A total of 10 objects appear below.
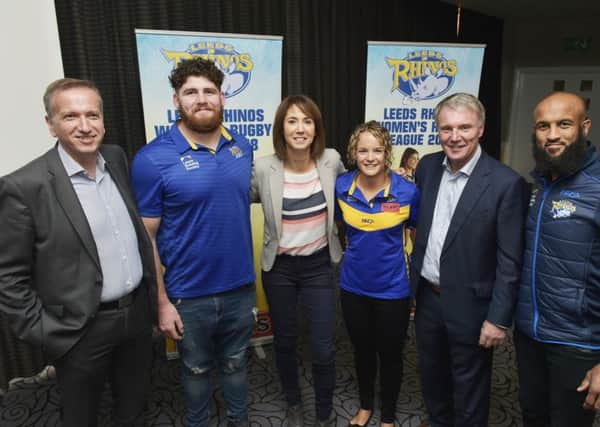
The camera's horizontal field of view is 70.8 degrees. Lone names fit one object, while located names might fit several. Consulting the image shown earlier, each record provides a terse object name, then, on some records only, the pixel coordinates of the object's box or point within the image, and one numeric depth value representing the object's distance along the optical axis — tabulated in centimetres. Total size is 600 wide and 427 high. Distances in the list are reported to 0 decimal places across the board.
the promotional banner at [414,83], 324
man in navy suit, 148
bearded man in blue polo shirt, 159
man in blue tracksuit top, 132
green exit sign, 545
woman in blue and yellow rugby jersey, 178
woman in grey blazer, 182
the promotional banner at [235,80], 241
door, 559
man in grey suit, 134
